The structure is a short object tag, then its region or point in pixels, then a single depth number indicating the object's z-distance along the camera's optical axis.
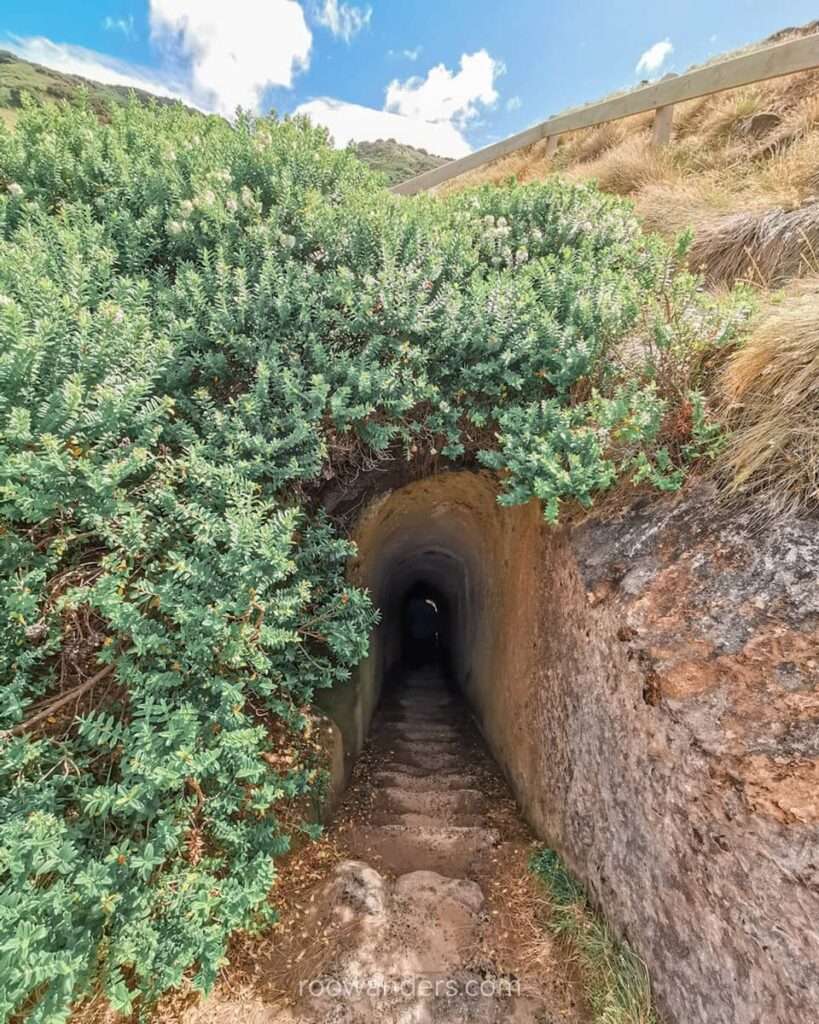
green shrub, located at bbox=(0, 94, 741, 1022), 2.15
